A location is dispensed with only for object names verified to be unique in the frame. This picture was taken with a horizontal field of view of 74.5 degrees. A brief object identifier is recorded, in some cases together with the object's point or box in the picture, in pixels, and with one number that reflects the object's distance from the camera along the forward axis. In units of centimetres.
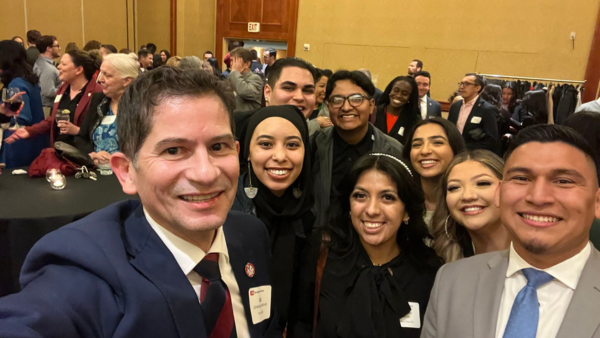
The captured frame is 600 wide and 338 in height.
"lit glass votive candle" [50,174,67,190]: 264
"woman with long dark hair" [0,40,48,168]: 402
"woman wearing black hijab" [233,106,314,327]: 198
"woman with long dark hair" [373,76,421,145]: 418
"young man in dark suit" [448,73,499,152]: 492
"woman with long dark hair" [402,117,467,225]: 242
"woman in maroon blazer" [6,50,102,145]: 370
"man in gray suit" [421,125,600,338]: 119
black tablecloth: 221
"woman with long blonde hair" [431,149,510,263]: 180
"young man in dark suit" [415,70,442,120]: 565
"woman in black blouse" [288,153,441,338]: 170
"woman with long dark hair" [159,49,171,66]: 896
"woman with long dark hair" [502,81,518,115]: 665
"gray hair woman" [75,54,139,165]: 320
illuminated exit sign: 1127
